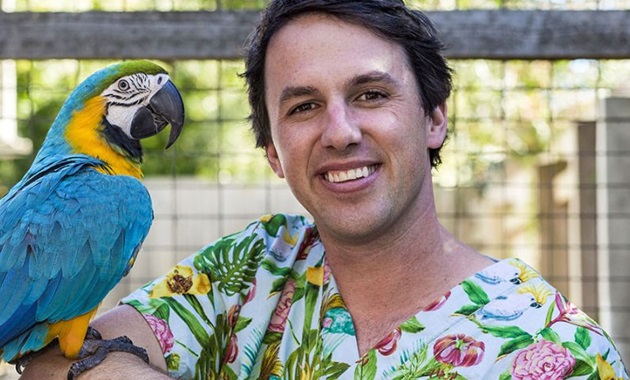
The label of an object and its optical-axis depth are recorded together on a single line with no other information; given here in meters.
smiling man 1.25
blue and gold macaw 1.33
